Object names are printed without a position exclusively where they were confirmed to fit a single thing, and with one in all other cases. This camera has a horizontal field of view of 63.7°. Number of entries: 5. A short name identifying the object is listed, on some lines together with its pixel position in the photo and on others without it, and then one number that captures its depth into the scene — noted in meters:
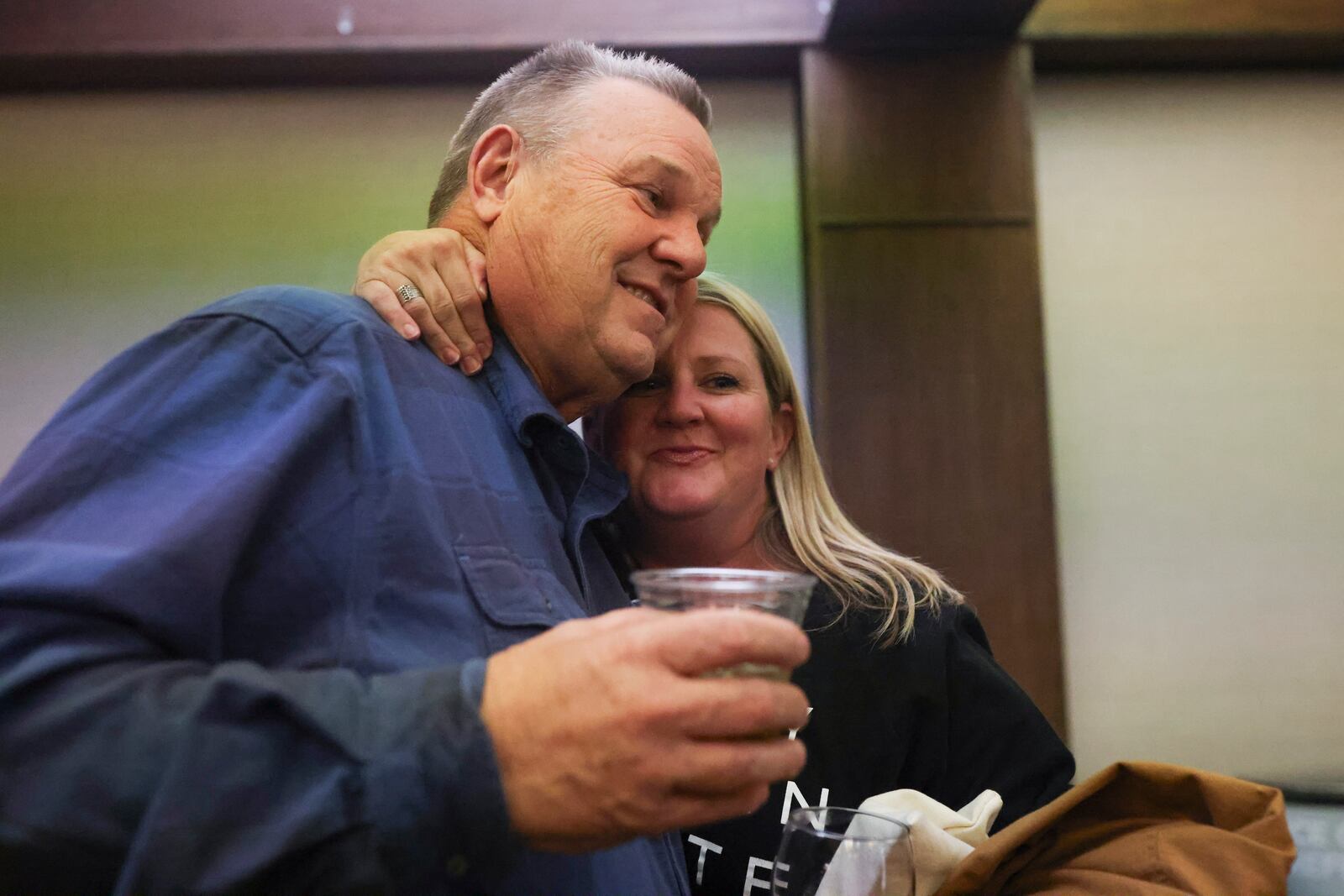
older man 0.70
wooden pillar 2.89
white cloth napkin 1.17
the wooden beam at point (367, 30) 3.02
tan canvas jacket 1.11
